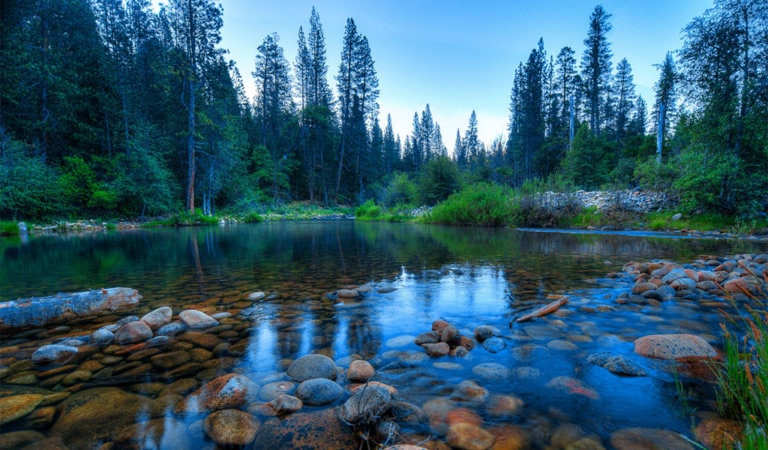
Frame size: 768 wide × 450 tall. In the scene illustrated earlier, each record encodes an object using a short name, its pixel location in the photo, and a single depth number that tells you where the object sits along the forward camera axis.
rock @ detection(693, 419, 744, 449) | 1.36
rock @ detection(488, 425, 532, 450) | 1.42
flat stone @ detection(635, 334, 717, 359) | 2.20
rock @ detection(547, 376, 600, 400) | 1.82
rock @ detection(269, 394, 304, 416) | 1.70
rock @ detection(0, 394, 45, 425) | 1.61
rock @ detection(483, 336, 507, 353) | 2.43
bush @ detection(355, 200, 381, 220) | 28.34
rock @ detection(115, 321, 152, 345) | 2.62
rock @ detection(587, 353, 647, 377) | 2.04
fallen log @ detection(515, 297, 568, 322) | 3.07
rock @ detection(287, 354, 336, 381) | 2.05
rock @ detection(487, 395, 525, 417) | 1.66
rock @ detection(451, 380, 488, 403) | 1.79
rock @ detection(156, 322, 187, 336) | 2.79
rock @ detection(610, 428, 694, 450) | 1.38
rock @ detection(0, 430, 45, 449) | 1.40
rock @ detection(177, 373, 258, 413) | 1.73
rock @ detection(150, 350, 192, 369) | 2.24
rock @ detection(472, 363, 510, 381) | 2.03
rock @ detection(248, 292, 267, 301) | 3.88
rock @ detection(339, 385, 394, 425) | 1.58
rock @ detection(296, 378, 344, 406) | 1.79
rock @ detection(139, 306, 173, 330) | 2.90
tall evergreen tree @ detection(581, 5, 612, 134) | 31.94
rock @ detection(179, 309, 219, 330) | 2.96
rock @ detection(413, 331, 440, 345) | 2.57
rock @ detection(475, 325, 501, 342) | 2.66
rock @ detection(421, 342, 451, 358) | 2.37
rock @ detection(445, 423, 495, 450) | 1.43
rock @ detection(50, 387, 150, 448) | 1.48
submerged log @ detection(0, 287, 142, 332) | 2.99
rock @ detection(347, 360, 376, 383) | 2.05
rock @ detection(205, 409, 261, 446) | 1.48
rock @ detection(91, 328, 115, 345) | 2.60
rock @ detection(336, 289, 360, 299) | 3.94
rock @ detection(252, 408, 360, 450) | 1.44
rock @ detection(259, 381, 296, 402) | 1.84
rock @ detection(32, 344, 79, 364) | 2.26
